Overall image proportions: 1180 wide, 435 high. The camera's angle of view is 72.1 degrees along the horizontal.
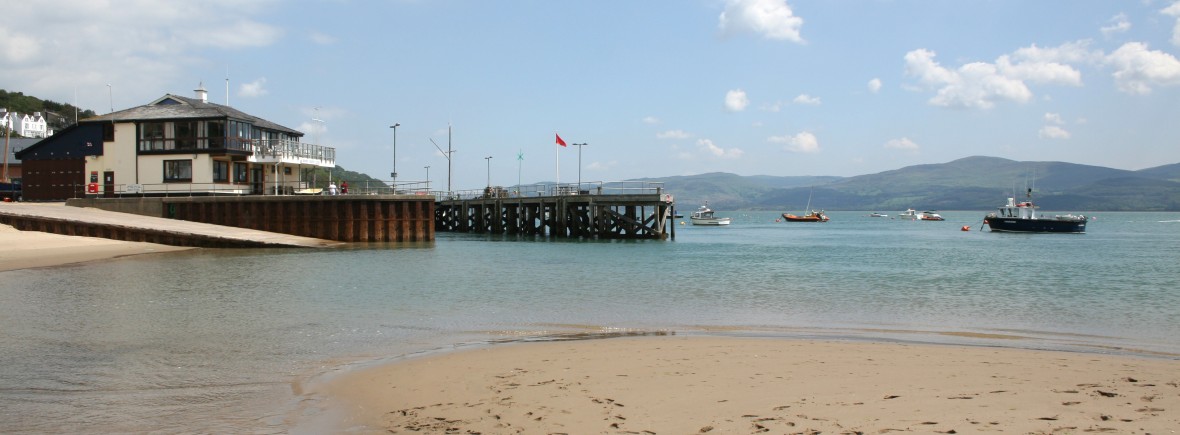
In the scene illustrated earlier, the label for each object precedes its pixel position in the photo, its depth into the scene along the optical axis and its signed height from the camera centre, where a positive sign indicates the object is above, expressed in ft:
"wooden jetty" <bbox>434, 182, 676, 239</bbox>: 180.55 -1.76
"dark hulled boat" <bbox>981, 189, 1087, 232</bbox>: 239.30 -5.77
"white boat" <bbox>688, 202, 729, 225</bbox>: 374.73 -7.45
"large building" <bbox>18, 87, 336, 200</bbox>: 154.10 +9.49
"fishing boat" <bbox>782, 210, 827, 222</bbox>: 444.96 -8.30
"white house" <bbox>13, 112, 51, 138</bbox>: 434.30 +42.74
